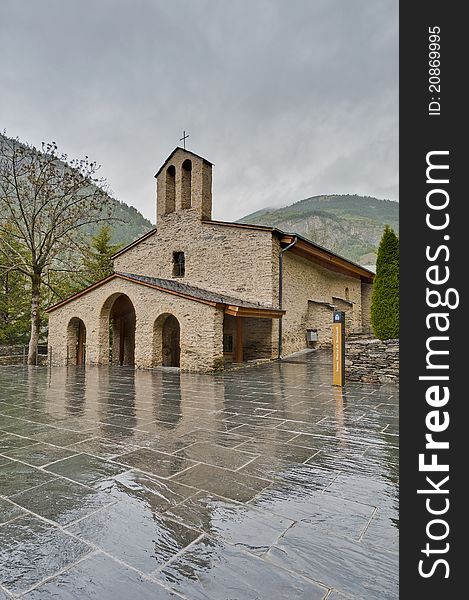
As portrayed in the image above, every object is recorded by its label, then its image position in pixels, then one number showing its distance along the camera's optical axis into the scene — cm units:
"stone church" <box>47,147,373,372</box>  1061
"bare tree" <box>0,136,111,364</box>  1395
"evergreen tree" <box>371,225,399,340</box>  778
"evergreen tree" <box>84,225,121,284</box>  1728
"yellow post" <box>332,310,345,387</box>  746
